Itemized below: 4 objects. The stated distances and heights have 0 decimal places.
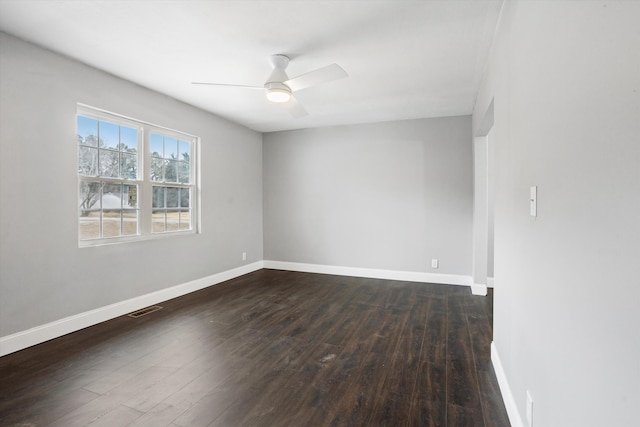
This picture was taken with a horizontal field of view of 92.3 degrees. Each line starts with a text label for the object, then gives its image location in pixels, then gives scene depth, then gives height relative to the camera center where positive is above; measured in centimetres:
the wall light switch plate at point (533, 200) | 139 +5
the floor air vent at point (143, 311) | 342 -115
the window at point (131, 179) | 320 +39
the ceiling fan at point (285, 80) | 254 +114
